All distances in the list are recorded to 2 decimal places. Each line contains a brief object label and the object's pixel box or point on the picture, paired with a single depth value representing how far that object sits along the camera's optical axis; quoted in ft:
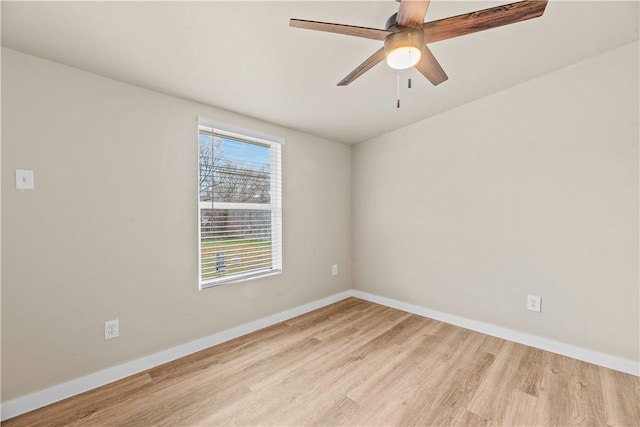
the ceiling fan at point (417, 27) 3.72
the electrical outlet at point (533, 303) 7.82
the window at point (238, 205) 8.09
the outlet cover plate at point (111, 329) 6.29
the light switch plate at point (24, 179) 5.33
